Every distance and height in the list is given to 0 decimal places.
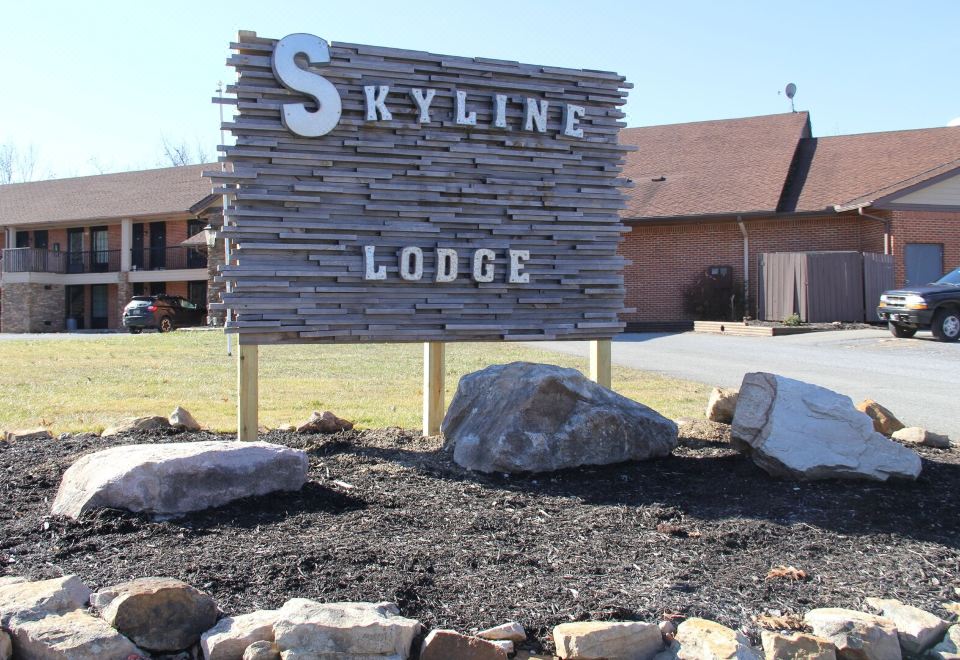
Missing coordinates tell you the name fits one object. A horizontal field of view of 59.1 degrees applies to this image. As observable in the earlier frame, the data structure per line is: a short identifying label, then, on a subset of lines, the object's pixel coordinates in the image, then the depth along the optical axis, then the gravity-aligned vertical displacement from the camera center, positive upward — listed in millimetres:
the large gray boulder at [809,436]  5184 -580
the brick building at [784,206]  25625 +4297
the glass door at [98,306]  40375 +1960
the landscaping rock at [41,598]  3076 -940
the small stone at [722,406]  7109 -520
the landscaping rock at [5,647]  2959 -1051
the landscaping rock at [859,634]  3074 -1071
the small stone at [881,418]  6730 -595
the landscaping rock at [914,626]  3180 -1075
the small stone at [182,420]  7102 -621
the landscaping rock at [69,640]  2889 -1014
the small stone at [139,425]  6930 -654
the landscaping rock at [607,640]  2990 -1055
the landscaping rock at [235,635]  2943 -1019
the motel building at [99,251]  38125 +4469
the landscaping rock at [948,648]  3148 -1144
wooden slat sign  6441 +1205
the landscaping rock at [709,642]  2918 -1055
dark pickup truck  18219 +737
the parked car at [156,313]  31266 +1247
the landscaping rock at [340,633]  2908 -999
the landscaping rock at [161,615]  3021 -968
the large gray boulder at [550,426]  5531 -548
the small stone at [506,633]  3068 -1046
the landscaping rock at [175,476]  4434 -708
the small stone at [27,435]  6781 -710
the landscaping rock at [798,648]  2990 -1078
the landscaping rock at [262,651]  2898 -1049
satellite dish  34188 +10293
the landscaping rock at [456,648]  2928 -1048
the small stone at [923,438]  6465 -725
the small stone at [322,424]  6984 -647
